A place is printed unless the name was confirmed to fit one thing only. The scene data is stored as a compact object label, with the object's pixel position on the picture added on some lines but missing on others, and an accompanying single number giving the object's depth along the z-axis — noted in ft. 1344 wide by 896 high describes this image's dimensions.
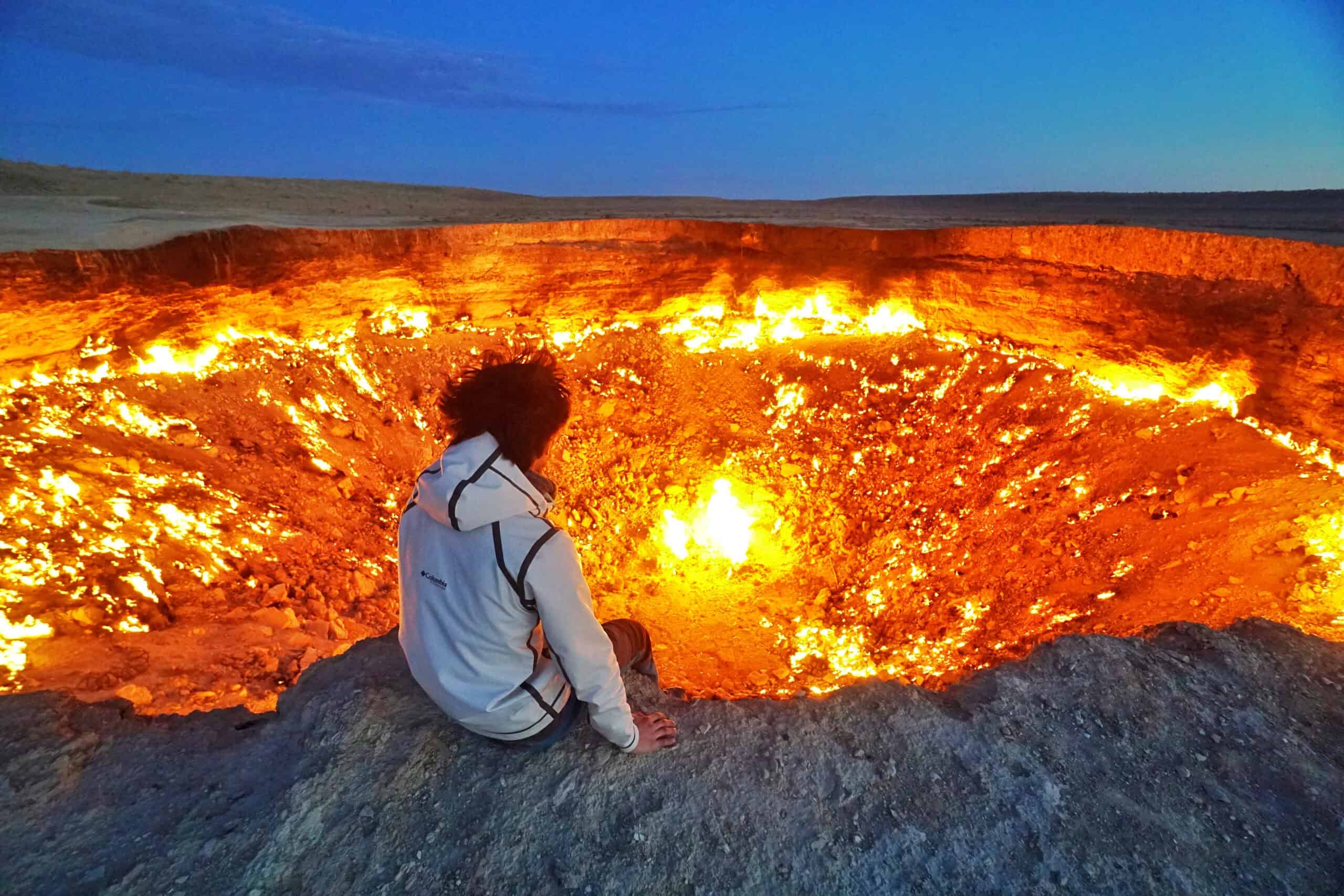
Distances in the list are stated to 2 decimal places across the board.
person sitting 5.88
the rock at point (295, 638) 15.62
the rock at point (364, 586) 17.63
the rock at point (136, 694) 12.53
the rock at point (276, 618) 16.07
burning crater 13.84
